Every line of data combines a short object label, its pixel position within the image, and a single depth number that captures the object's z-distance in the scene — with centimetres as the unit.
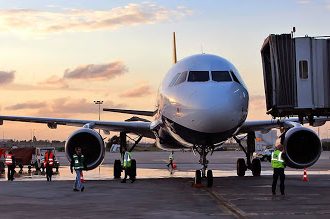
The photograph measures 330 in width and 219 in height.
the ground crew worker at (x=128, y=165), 2383
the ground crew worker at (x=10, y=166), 2648
